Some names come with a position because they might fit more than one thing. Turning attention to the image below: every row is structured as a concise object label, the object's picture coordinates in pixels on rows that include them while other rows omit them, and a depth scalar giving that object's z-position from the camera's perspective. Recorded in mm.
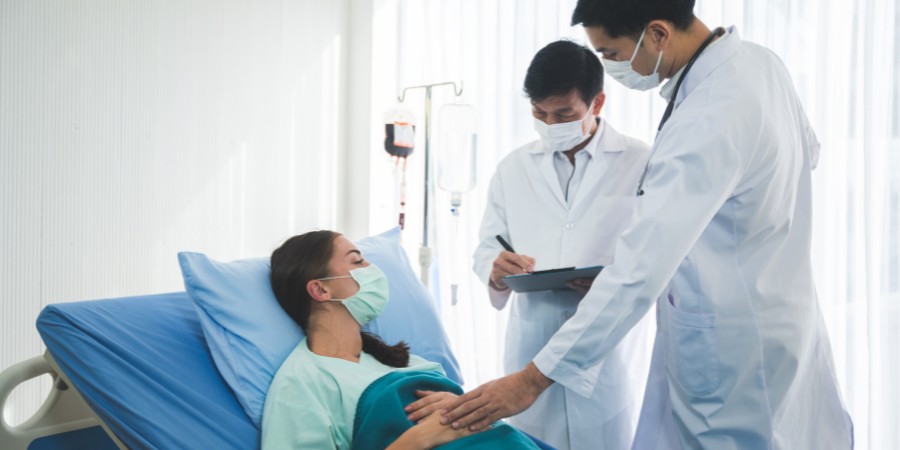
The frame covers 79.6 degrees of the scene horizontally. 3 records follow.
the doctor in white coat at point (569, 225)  1504
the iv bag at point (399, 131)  2467
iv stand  2246
